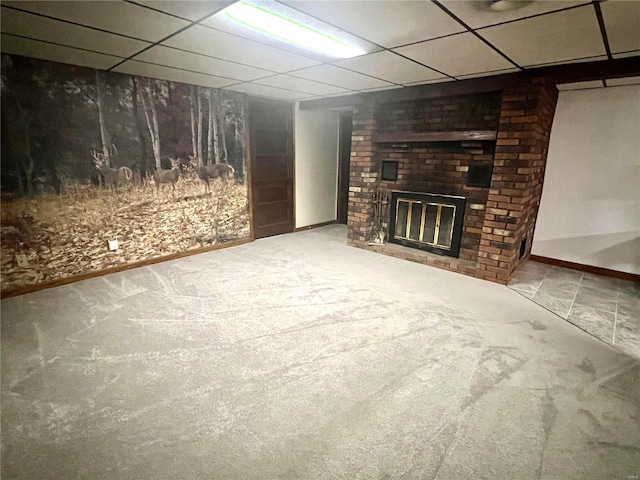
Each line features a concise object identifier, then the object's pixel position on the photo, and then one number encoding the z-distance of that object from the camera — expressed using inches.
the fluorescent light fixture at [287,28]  73.9
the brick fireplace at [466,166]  132.8
